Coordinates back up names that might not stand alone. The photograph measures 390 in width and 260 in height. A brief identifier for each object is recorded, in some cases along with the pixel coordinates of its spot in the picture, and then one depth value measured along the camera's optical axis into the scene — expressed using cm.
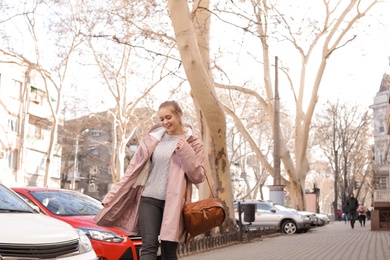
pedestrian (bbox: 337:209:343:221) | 6996
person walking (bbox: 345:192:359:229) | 3216
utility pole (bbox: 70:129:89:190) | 5719
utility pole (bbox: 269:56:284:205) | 2897
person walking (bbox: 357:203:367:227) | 3750
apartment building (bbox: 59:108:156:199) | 6444
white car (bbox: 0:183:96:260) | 526
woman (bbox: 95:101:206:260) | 516
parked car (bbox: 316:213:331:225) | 3812
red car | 821
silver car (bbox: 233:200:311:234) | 2652
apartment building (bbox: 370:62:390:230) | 7400
